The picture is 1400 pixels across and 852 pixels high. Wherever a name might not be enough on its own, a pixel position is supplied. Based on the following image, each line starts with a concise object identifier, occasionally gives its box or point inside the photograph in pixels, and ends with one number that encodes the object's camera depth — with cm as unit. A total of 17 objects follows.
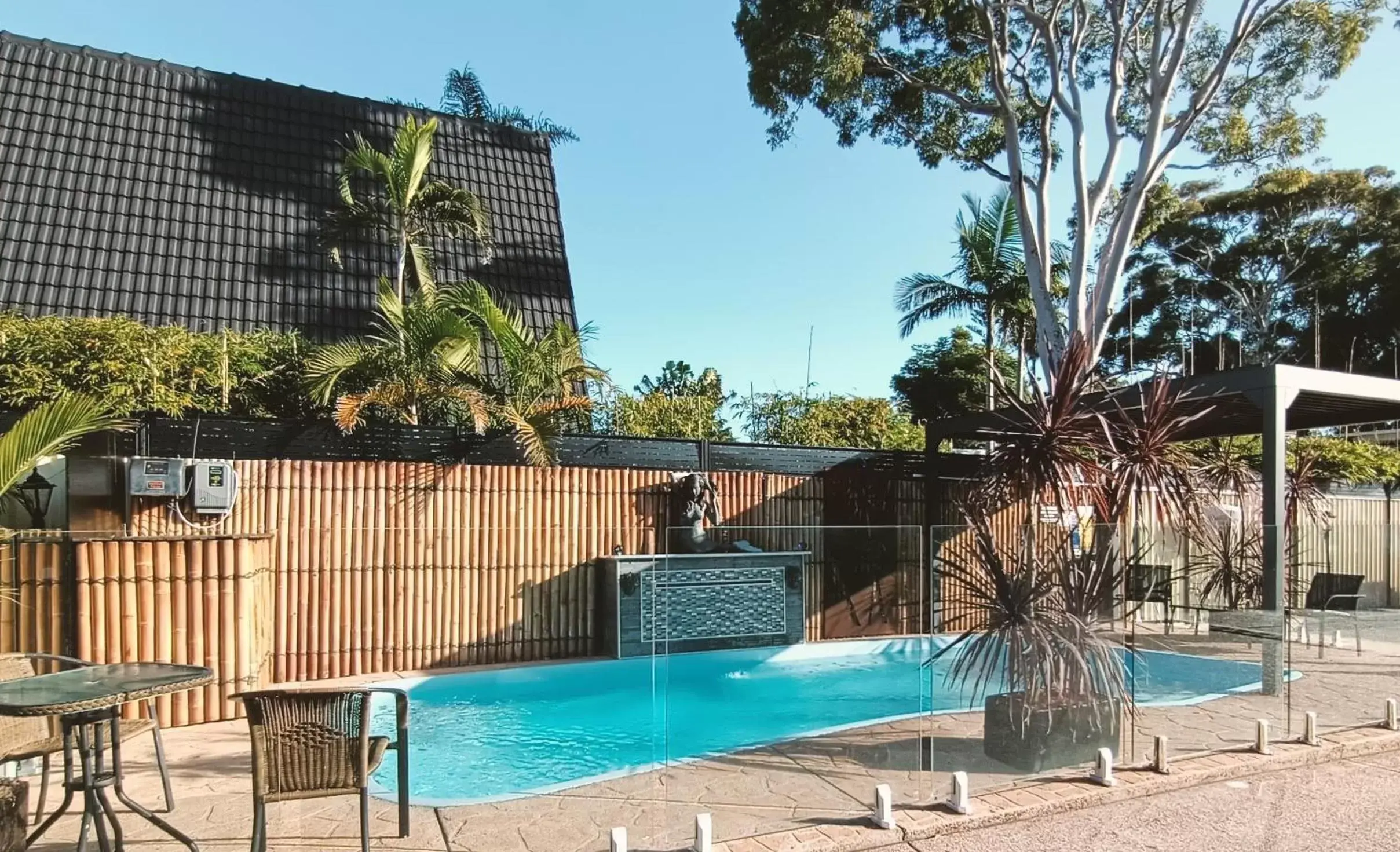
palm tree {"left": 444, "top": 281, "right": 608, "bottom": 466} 894
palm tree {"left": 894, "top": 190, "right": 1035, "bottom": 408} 1548
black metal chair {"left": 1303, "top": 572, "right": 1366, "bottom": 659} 920
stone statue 953
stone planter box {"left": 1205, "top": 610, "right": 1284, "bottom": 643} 646
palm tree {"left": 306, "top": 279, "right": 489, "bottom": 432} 843
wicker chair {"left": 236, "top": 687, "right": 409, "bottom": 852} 349
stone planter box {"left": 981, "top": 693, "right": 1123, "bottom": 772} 514
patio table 329
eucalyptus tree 1258
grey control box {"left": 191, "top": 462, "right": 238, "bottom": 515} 743
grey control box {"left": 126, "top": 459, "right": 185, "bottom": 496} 724
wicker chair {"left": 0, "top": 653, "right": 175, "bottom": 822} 405
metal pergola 711
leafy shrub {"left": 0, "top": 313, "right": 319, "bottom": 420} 746
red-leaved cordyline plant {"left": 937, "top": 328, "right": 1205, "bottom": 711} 517
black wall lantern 805
